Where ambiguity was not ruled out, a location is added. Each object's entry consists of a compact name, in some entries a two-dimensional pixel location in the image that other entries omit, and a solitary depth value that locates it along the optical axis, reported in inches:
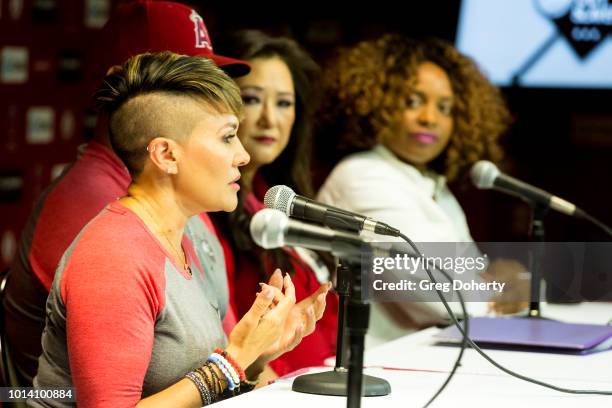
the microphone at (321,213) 105.1
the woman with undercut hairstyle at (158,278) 106.6
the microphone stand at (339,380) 109.9
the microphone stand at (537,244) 125.9
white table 109.6
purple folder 121.9
